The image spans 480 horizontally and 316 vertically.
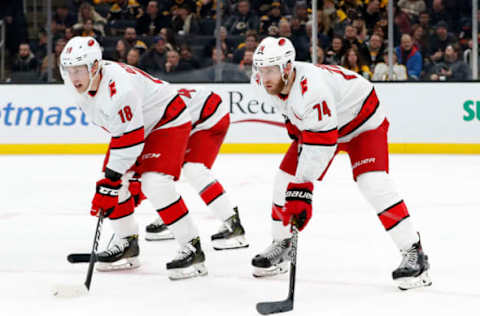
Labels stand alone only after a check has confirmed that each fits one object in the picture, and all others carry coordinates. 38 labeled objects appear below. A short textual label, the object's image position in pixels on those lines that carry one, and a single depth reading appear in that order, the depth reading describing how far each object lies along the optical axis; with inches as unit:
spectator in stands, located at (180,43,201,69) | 689.0
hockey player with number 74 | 244.7
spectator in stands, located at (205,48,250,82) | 677.3
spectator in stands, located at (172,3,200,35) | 697.0
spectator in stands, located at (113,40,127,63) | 698.8
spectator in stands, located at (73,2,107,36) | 716.7
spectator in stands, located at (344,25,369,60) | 678.5
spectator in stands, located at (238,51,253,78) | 679.1
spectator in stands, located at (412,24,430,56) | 677.3
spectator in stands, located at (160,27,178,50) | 701.3
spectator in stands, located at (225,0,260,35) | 688.4
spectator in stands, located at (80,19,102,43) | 714.8
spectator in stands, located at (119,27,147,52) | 702.5
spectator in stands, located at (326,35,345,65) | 682.5
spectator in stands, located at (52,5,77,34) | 693.9
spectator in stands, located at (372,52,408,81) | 666.8
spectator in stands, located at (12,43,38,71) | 685.3
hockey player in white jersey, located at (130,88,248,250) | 338.0
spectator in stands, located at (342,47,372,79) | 675.4
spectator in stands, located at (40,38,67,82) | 680.4
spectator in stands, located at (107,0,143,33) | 720.3
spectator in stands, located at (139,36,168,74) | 694.5
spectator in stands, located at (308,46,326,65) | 677.9
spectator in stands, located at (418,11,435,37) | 676.7
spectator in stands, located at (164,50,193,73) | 691.7
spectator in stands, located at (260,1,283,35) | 693.3
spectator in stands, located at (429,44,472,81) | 659.4
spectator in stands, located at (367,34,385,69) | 674.2
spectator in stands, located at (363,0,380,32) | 683.4
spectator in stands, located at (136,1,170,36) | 708.0
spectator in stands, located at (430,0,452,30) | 676.1
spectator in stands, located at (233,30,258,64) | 684.1
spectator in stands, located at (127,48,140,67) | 693.3
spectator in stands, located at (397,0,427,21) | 671.1
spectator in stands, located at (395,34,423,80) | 669.3
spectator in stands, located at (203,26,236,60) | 685.3
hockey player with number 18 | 260.4
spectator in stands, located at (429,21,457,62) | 676.7
